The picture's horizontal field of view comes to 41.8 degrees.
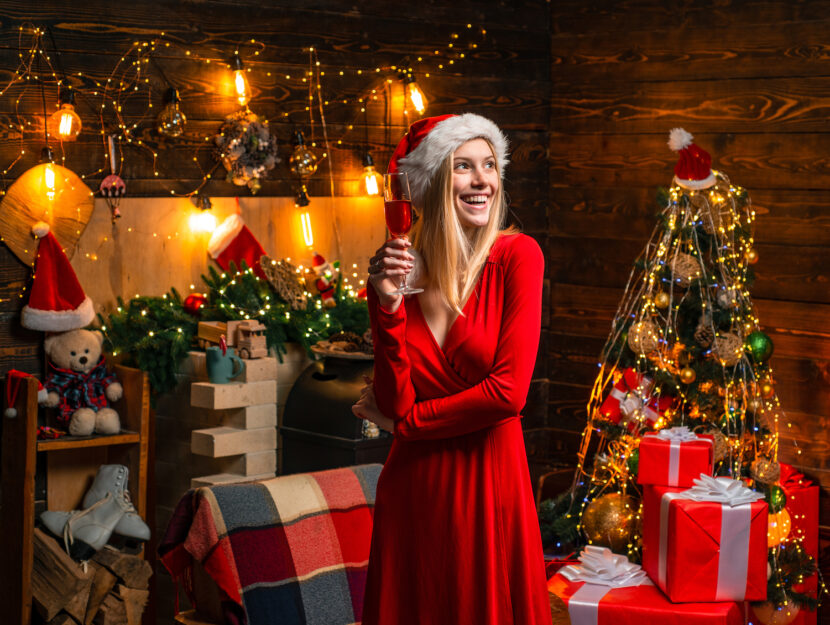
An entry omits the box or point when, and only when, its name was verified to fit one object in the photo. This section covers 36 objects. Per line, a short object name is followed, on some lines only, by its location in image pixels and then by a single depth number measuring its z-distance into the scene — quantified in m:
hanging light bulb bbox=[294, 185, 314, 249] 4.33
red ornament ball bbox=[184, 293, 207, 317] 3.99
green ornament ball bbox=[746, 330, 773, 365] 3.57
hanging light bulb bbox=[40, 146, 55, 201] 3.65
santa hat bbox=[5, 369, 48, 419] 3.55
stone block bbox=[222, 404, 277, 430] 3.71
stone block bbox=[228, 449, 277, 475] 3.75
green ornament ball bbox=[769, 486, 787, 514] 3.47
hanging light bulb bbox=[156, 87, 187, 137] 3.90
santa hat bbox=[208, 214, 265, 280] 4.21
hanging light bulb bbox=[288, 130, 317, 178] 4.27
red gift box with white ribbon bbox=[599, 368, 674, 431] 3.67
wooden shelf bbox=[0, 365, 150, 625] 3.50
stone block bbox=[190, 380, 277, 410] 3.62
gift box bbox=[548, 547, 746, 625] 2.99
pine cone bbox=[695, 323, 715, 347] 3.56
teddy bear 3.68
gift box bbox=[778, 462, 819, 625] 3.78
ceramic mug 3.66
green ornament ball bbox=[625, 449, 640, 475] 3.58
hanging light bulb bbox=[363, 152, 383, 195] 4.48
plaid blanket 2.39
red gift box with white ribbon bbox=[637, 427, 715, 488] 3.33
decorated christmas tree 3.55
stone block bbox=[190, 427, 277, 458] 3.64
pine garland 3.84
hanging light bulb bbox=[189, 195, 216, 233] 4.17
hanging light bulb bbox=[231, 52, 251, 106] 4.11
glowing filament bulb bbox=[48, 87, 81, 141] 3.64
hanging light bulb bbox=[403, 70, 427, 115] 4.49
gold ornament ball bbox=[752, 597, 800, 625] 3.50
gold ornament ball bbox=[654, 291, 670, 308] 3.64
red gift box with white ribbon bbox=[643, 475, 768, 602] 3.06
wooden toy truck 3.71
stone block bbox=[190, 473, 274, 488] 3.68
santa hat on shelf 3.62
